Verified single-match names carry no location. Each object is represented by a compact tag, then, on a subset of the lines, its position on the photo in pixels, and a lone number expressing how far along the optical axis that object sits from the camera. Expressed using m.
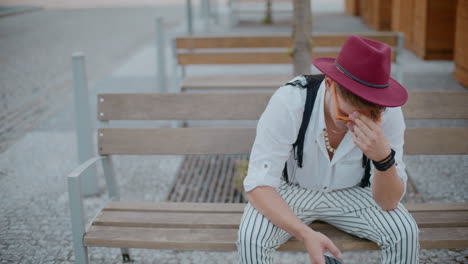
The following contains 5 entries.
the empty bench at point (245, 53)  5.59
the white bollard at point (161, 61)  6.37
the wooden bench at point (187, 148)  2.69
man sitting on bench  2.15
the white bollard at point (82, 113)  3.88
